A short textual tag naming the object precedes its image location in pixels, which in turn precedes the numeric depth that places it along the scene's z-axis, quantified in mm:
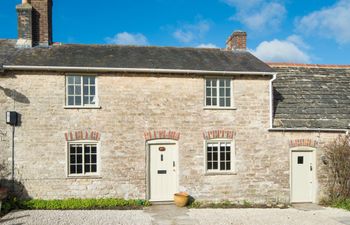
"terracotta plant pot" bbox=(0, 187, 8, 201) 11219
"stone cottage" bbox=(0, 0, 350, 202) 12555
